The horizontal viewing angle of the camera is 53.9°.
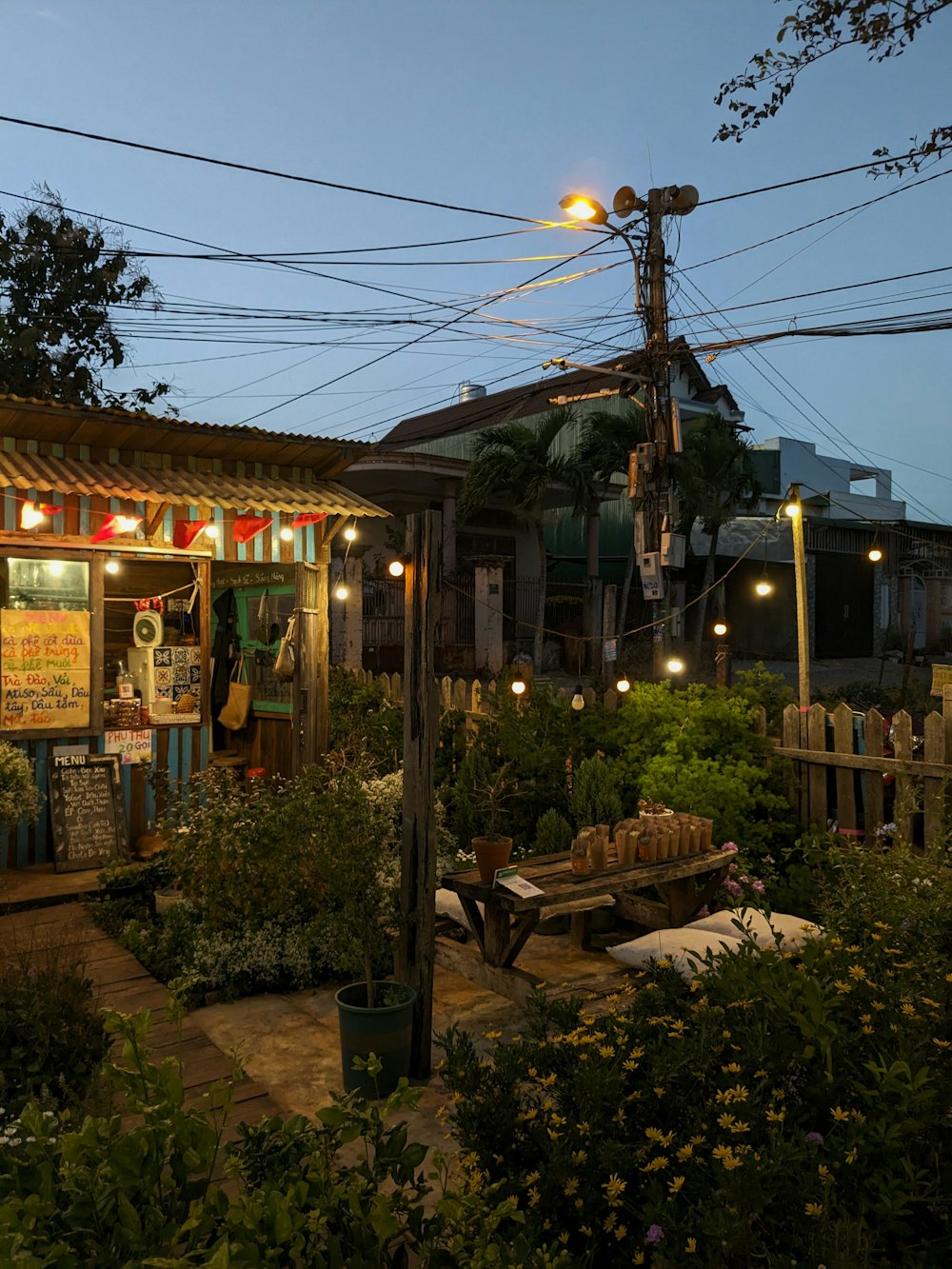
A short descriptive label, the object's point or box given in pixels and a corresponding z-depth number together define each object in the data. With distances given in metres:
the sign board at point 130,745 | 9.12
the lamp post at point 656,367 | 12.66
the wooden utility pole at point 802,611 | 10.03
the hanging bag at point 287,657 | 10.38
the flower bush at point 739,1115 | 2.33
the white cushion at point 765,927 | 5.63
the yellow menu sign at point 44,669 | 8.59
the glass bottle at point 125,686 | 9.70
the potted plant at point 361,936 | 4.72
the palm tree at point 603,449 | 20.52
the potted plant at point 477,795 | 8.23
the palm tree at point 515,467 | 20.03
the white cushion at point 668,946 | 5.66
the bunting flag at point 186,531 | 9.20
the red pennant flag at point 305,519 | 9.75
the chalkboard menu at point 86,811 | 8.52
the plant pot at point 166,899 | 7.03
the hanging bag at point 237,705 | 12.23
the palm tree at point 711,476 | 21.52
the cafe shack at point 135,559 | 8.36
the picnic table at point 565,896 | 5.69
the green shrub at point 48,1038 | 3.92
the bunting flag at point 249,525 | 9.43
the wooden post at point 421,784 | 4.93
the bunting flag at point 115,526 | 8.57
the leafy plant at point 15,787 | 7.23
